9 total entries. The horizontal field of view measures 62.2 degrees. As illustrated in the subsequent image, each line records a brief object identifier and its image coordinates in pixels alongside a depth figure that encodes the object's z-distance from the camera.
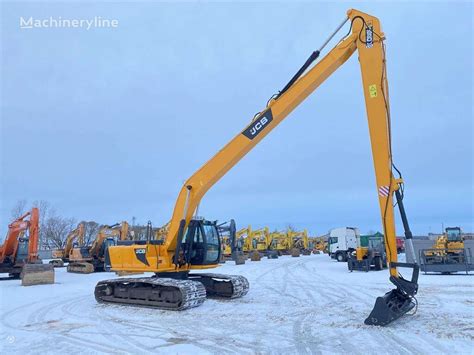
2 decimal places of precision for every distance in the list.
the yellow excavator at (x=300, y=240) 53.94
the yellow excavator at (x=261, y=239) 48.25
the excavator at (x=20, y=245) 19.90
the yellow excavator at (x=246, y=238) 45.62
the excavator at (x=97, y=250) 24.78
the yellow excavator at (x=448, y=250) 19.59
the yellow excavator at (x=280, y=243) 51.44
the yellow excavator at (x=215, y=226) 7.60
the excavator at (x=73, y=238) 28.01
